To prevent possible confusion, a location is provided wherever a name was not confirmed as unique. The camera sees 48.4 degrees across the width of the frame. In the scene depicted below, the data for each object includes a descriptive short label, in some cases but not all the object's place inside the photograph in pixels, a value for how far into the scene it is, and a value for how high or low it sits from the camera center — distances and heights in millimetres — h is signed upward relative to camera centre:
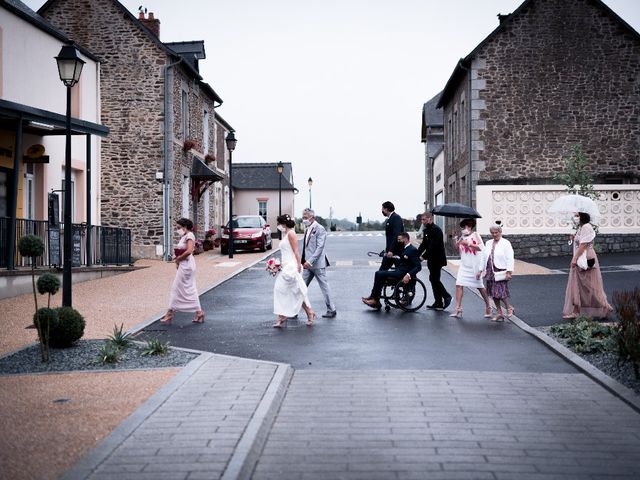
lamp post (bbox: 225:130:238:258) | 28422 +3369
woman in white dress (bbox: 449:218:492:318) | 12055 -647
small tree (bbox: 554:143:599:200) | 22500 +1556
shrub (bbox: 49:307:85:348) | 8852 -1281
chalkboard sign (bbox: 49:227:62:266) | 16778 -478
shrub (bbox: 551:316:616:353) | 8562 -1415
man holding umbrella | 13086 -552
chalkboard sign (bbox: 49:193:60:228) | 18516 +525
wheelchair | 12891 -1271
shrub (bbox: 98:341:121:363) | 8094 -1464
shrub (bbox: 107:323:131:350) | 8758 -1407
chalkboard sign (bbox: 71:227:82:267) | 18094 -570
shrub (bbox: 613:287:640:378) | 6680 -988
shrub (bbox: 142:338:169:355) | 8469 -1459
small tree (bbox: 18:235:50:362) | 9250 -250
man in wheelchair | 12789 -756
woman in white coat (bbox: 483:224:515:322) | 11557 -704
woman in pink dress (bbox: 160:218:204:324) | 11509 -907
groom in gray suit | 12148 -461
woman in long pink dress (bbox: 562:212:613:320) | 11070 -911
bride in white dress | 11008 -936
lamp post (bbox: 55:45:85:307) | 10305 +1728
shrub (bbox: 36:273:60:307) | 8730 -699
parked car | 29938 -446
